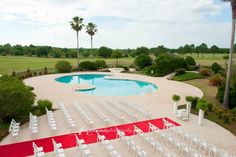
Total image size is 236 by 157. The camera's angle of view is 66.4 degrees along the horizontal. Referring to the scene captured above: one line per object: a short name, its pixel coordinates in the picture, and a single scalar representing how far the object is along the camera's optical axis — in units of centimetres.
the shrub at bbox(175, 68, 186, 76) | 3178
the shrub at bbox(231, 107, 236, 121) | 1203
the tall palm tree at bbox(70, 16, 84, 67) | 3772
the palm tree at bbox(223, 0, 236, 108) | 1329
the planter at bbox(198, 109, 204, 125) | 1148
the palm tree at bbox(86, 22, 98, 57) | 4409
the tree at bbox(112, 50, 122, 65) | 4866
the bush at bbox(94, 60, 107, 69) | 4089
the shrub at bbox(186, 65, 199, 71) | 3708
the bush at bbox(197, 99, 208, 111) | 1143
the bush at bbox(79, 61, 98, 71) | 3992
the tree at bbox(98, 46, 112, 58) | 6938
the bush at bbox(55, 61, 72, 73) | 3650
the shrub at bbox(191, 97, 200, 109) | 1453
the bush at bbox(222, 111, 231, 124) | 1177
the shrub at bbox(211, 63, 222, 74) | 3280
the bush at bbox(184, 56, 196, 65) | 3899
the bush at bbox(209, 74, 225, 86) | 2427
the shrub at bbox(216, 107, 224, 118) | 1242
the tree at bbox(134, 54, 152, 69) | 4047
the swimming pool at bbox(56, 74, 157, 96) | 2232
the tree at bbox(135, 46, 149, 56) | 7106
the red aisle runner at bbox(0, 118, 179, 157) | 825
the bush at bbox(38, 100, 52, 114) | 1302
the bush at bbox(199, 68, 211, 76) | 3166
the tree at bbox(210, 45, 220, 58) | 8381
